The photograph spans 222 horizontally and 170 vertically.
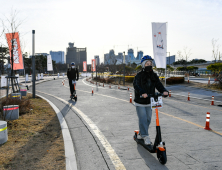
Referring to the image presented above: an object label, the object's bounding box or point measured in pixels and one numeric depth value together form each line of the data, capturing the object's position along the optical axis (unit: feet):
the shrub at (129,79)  99.91
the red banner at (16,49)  41.58
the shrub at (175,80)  81.30
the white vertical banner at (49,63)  115.83
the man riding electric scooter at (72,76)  36.56
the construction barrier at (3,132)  14.76
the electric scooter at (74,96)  36.83
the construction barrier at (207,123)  18.97
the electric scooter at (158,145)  11.84
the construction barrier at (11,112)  21.07
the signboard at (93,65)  135.44
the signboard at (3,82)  63.10
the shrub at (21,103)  25.41
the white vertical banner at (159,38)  55.11
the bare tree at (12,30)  40.66
